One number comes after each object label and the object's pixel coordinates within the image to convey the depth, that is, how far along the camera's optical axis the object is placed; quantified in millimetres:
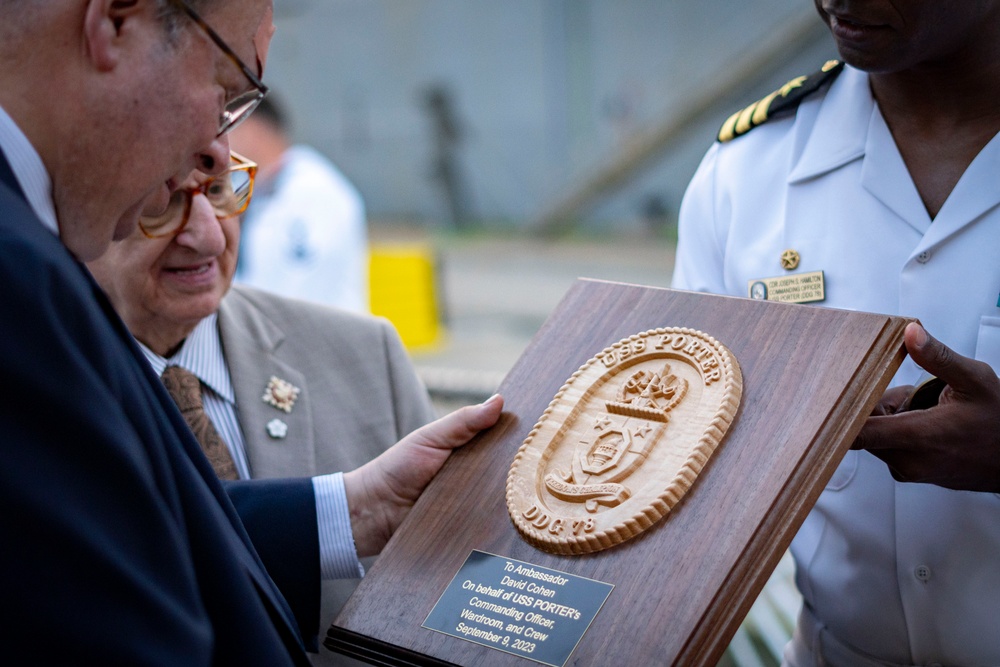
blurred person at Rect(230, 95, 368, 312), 5915
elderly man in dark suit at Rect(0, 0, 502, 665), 1095
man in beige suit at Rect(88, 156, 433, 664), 2250
